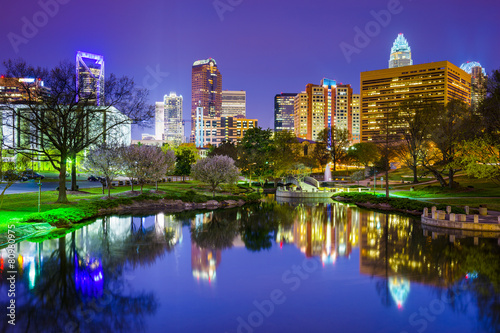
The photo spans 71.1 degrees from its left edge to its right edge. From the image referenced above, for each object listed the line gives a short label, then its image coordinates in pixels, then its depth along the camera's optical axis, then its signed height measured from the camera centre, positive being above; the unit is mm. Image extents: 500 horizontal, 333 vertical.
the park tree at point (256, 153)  68062 +2973
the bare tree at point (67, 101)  32594 +6934
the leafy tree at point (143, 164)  43656 +481
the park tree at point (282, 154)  68438 +2796
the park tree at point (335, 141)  111438 +8546
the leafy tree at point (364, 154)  97938 +4063
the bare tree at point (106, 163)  40188 +562
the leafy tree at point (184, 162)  74500 +1232
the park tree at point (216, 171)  47031 -449
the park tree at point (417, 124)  54312 +6789
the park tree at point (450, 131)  45844 +4871
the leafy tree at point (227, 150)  86994 +4531
